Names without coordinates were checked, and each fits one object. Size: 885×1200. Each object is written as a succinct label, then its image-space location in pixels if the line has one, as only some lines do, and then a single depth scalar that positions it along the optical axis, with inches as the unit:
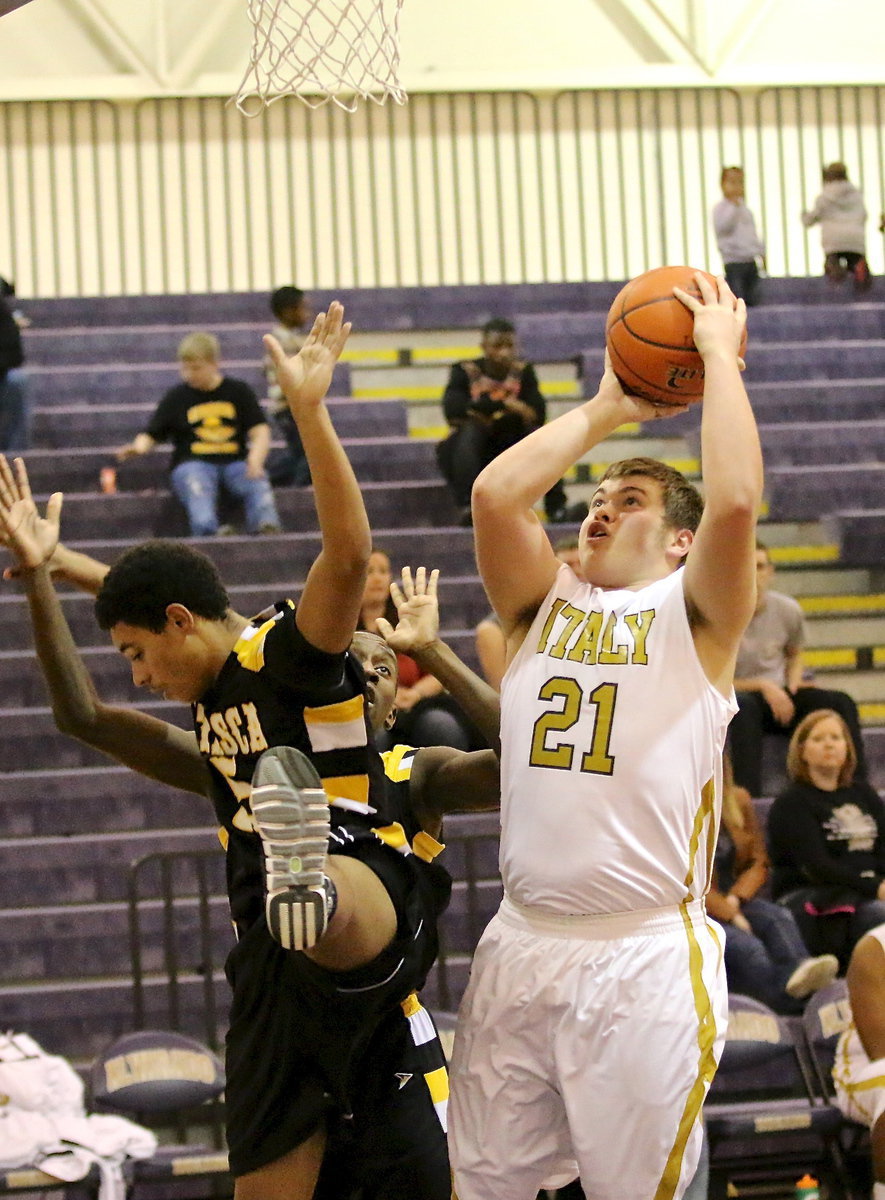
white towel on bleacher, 451.2
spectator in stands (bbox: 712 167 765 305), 1032.2
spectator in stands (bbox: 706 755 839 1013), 520.7
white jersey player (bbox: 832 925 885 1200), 447.8
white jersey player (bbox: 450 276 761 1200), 260.1
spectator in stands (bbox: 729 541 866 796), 619.2
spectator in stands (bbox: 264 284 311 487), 801.6
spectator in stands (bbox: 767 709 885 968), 556.1
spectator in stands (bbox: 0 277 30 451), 826.2
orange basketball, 274.1
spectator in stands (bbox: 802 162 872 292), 1055.6
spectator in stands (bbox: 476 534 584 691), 578.2
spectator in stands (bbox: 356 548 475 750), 564.1
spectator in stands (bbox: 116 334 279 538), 757.9
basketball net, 387.9
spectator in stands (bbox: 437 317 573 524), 767.7
